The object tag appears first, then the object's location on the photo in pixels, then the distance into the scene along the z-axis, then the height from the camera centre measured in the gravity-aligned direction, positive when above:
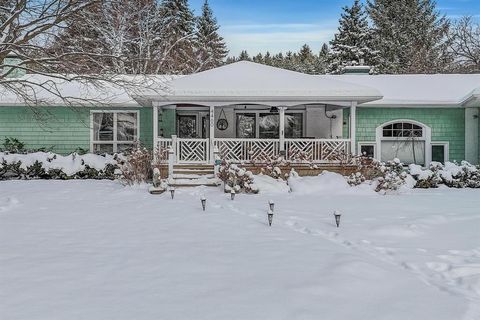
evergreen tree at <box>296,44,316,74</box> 39.07 +11.83
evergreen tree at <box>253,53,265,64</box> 50.17 +12.27
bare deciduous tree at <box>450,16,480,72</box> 33.56 +9.16
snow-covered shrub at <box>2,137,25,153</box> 16.05 +0.50
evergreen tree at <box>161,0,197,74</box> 30.69 +9.84
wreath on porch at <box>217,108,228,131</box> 17.30 +1.38
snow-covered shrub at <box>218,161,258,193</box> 11.83 -0.54
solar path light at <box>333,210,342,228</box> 7.25 -0.93
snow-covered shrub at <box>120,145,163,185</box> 12.84 -0.21
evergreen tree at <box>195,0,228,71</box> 38.59 +11.23
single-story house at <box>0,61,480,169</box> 16.12 +1.47
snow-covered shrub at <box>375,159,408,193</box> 11.91 -0.55
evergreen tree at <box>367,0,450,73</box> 35.00 +10.37
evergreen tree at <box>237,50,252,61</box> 50.88 +12.06
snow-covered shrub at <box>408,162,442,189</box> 13.45 -0.55
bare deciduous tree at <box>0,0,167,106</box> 10.62 +3.20
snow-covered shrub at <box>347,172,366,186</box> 12.52 -0.54
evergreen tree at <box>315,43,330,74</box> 38.09 +8.26
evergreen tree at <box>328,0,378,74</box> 35.62 +9.62
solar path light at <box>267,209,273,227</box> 7.50 -0.97
